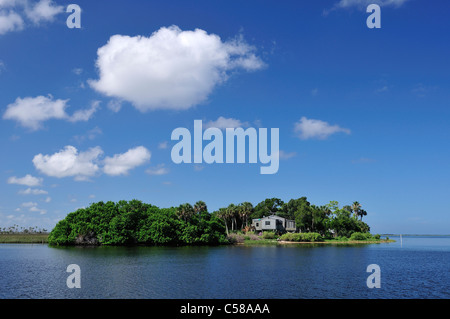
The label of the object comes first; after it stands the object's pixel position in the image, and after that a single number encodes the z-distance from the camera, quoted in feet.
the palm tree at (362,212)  471.78
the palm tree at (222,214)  401.68
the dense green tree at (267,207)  475.72
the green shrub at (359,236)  399.85
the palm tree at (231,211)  404.98
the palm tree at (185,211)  334.44
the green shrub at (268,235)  379.31
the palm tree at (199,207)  347.56
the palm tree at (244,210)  413.80
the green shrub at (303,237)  374.22
